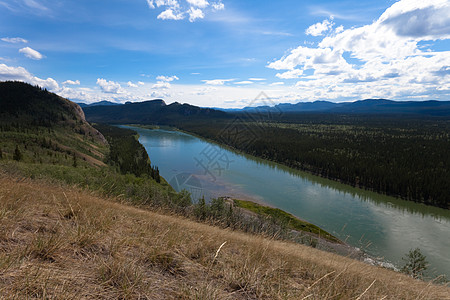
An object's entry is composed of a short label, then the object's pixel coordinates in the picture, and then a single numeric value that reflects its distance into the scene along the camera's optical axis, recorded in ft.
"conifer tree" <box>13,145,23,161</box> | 129.27
